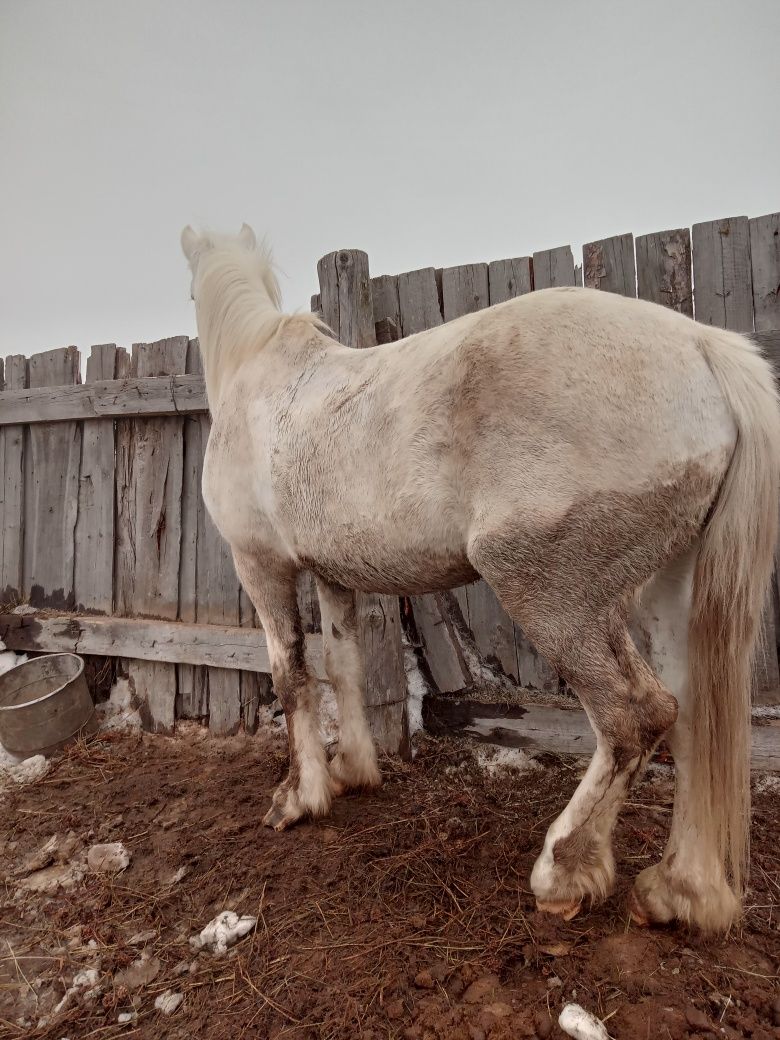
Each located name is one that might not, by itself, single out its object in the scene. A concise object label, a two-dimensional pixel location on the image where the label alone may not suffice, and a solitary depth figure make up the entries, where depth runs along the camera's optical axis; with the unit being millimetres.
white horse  1439
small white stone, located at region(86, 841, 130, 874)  2244
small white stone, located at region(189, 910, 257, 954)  1774
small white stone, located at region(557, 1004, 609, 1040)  1282
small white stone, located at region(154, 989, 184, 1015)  1556
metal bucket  3209
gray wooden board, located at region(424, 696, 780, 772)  2717
